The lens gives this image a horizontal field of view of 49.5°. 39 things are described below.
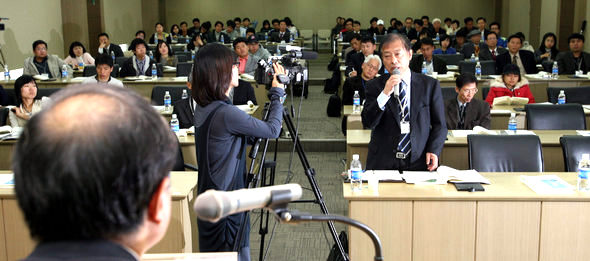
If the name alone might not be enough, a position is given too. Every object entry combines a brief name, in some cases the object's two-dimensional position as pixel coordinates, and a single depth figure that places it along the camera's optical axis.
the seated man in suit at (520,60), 8.59
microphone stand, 1.05
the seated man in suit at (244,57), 8.37
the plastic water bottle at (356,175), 3.19
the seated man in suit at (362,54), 8.23
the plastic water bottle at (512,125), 4.83
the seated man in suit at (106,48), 11.37
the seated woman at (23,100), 5.43
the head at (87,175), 0.79
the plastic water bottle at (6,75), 8.48
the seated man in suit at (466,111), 5.12
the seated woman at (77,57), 9.80
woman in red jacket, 6.30
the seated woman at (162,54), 9.76
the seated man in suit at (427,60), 8.57
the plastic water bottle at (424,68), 8.53
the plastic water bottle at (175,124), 4.97
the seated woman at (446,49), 10.62
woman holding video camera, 2.57
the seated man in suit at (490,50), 9.58
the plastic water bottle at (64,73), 8.57
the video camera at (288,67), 2.92
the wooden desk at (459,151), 4.58
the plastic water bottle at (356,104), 6.05
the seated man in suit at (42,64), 8.58
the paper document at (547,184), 3.15
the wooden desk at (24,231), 3.19
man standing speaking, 3.42
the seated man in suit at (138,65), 8.71
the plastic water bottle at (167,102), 6.09
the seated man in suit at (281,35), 15.07
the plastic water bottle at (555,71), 8.02
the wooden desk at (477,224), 3.07
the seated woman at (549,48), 10.20
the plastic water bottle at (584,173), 3.24
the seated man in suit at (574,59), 8.54
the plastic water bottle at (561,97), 6.10
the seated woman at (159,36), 14.38
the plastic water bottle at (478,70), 8.31
